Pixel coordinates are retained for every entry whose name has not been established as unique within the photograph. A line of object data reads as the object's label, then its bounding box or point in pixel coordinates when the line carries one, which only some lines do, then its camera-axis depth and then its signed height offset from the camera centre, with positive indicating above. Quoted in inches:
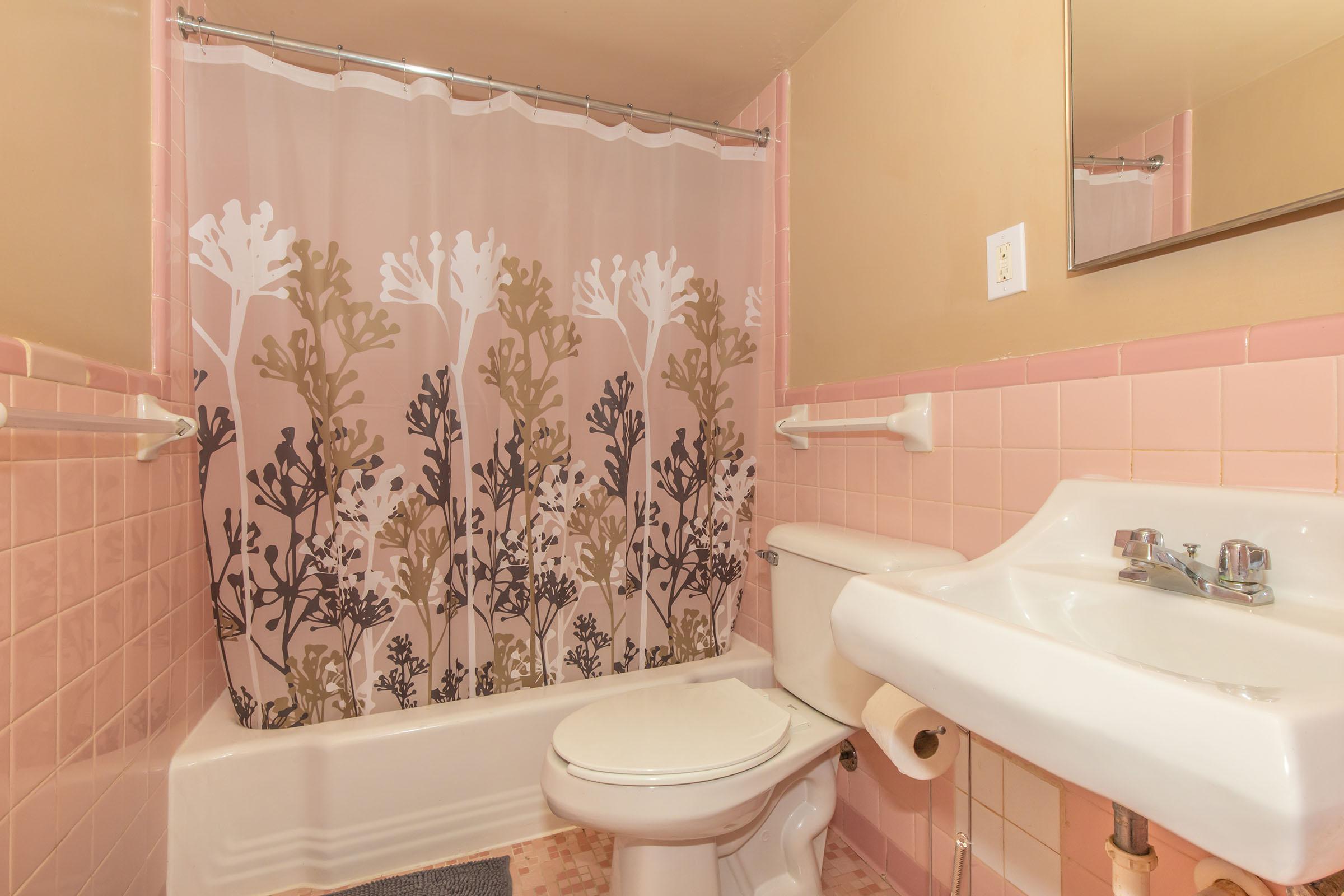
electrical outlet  42.1 +12.8
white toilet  40.7 -22.0
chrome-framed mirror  28.7 +17.3
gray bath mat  52.2 -37.8
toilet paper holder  40.5 -19.8
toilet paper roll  38.1 -18.3
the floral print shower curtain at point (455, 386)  51.8 +5.5
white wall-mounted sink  14.9 -7.6
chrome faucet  26.8 -5.6
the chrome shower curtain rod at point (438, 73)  50.6 +34.1
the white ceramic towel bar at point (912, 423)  48.6 +1.8
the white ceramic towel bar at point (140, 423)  27.7 +1.1
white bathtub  50.0 -30.2
